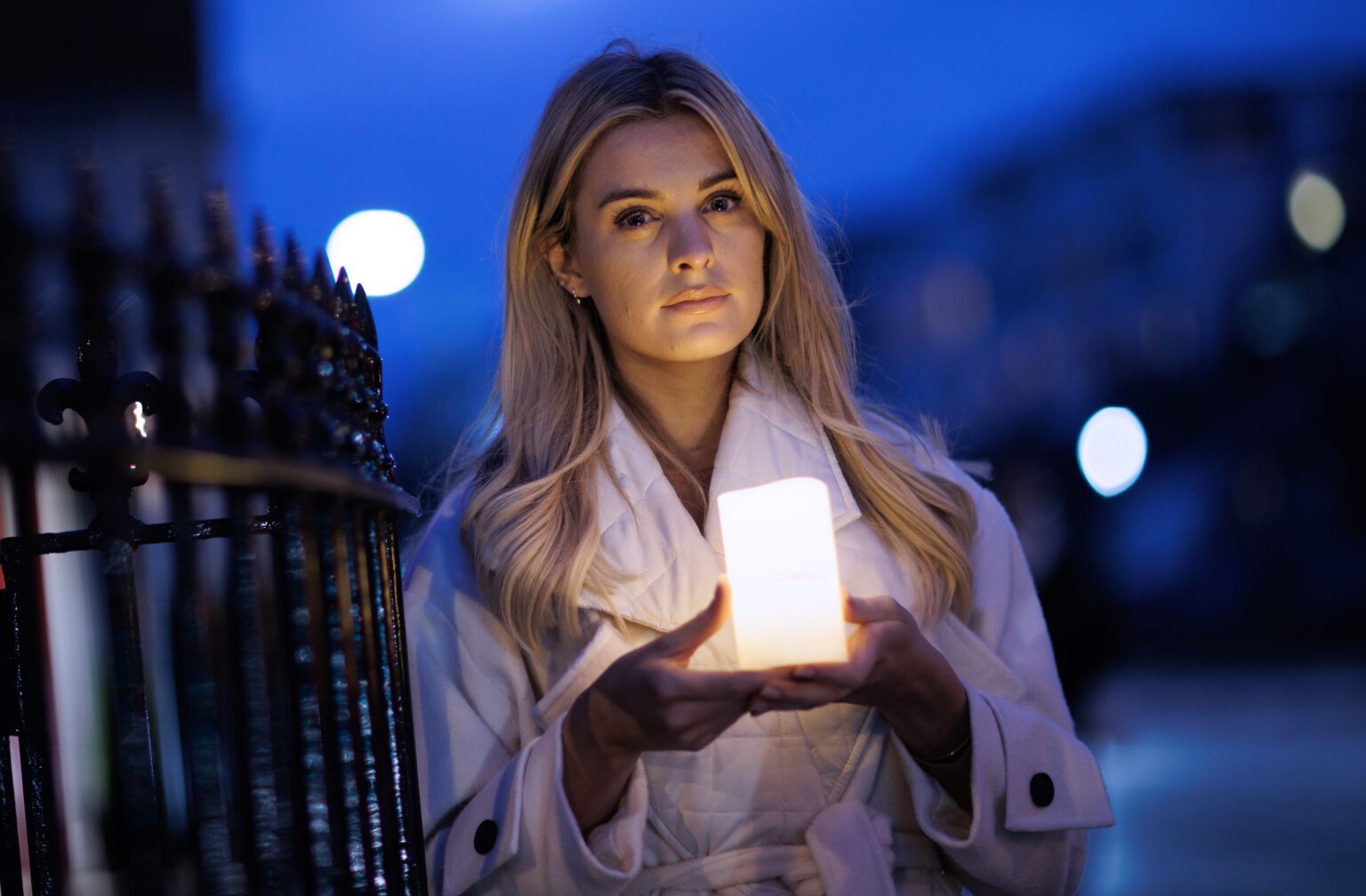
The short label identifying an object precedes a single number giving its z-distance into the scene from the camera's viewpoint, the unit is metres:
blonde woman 2.56
